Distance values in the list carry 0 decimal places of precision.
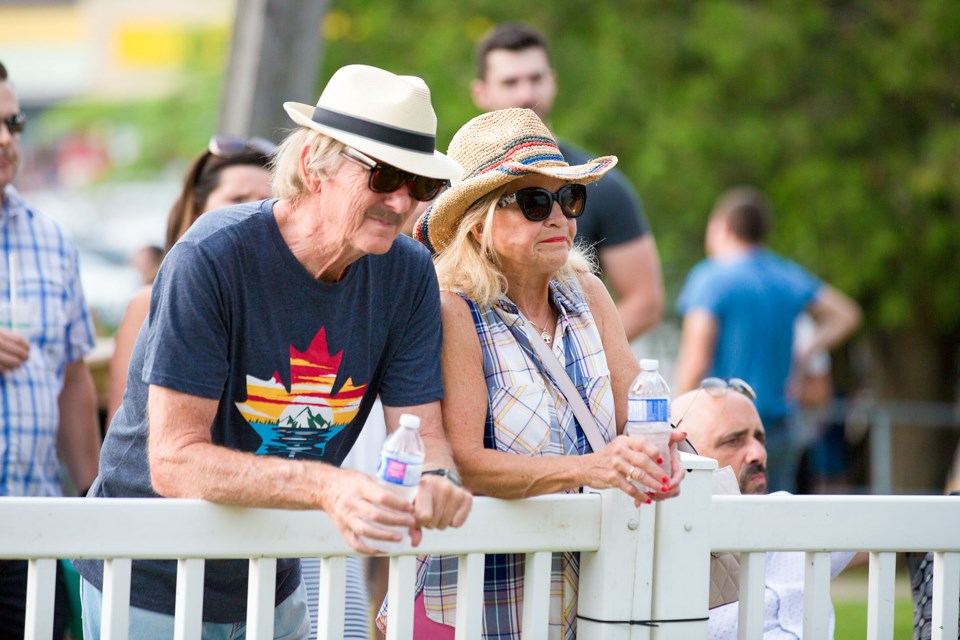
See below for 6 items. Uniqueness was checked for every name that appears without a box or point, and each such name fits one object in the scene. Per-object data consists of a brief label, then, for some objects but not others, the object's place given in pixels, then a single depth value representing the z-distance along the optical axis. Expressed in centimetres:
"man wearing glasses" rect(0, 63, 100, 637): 741
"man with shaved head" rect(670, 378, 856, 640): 702
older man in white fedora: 507
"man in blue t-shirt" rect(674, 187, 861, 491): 1373
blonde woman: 570
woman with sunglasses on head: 806
